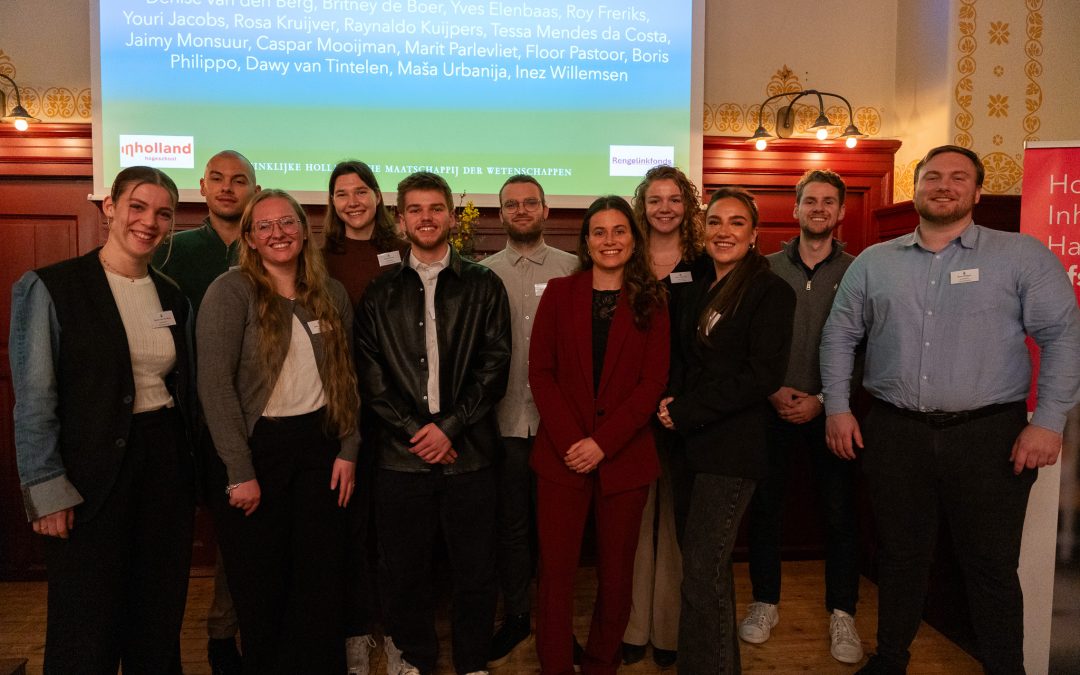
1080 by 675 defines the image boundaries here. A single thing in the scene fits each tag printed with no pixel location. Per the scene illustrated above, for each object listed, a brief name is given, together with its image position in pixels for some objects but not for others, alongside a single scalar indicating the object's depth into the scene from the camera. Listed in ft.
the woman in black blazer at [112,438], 6.07
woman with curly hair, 8.39
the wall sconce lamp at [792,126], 12.11
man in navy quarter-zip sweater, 9.48
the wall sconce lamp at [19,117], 10.96
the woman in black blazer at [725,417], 7.05
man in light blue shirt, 7.22
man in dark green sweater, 8.42
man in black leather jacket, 7.66
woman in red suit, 7.46
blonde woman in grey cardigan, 6.75
